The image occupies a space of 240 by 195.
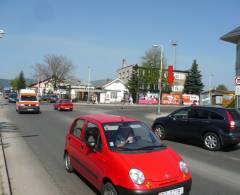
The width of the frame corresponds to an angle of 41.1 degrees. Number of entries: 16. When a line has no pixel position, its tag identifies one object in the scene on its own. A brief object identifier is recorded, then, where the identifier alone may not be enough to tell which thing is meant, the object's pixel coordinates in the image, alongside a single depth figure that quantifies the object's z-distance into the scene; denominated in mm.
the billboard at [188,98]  70819
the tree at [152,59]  79912
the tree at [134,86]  73375
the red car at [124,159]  5000
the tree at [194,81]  76688
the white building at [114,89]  73562
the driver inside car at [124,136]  5931
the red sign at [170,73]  42022
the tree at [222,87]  135475
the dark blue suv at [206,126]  11641
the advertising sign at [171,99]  71062
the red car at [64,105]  35656
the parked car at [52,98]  64350
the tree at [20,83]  135338
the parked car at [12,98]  57781
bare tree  84250
